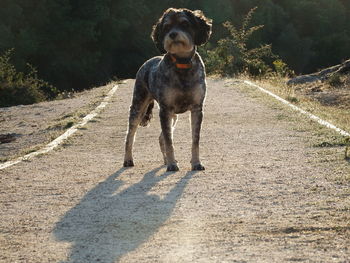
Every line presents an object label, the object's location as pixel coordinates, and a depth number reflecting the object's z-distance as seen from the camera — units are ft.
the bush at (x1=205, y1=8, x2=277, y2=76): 89.35
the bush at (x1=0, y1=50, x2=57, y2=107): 81.30
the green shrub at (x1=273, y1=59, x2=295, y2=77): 90.01
